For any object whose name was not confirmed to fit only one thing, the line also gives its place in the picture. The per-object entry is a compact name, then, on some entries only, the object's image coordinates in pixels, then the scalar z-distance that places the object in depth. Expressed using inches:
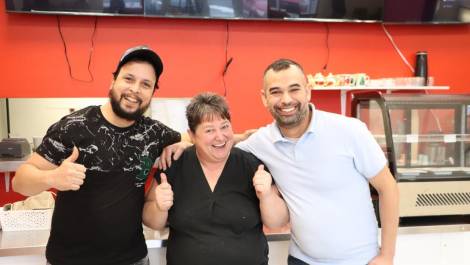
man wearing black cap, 61.8
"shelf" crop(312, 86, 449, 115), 140.8
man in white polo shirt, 64.9
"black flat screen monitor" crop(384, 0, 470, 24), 145.8
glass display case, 85.2
